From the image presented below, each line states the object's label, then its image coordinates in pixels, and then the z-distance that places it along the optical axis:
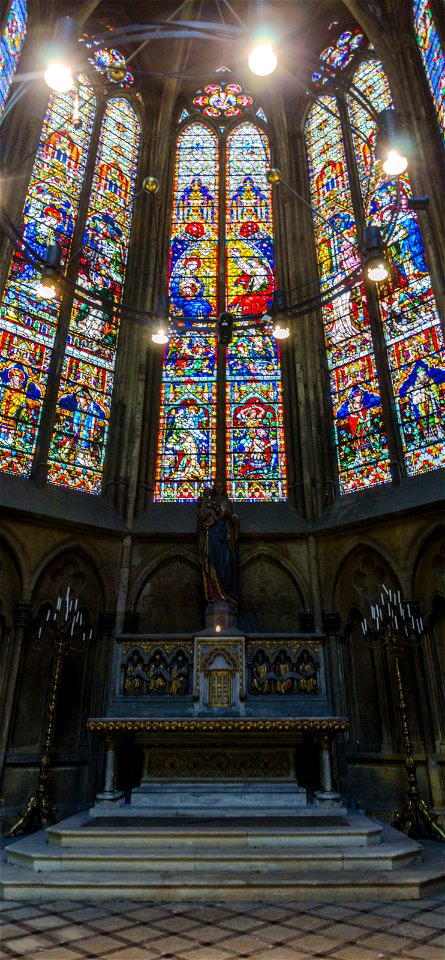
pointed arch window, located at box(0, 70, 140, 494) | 9.18
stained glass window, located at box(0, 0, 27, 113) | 9.80
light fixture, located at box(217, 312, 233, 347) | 6.39
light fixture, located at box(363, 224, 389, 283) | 4.94
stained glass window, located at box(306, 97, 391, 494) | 9.57
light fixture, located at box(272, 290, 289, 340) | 6.38
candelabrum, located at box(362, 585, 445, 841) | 6.38
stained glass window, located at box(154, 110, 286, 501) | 10.16
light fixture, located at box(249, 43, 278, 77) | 3.62
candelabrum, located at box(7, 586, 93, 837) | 6.56
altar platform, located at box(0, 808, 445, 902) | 4.34
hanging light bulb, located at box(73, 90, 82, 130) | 4.09
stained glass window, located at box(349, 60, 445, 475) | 8.86
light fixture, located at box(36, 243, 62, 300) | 5.32
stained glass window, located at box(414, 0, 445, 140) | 9.73
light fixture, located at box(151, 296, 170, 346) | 6.64
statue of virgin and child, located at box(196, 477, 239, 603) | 7.87
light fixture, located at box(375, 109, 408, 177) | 4.26
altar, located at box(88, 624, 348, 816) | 6.25
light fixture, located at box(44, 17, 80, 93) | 3.78
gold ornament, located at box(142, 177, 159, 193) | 6.63
